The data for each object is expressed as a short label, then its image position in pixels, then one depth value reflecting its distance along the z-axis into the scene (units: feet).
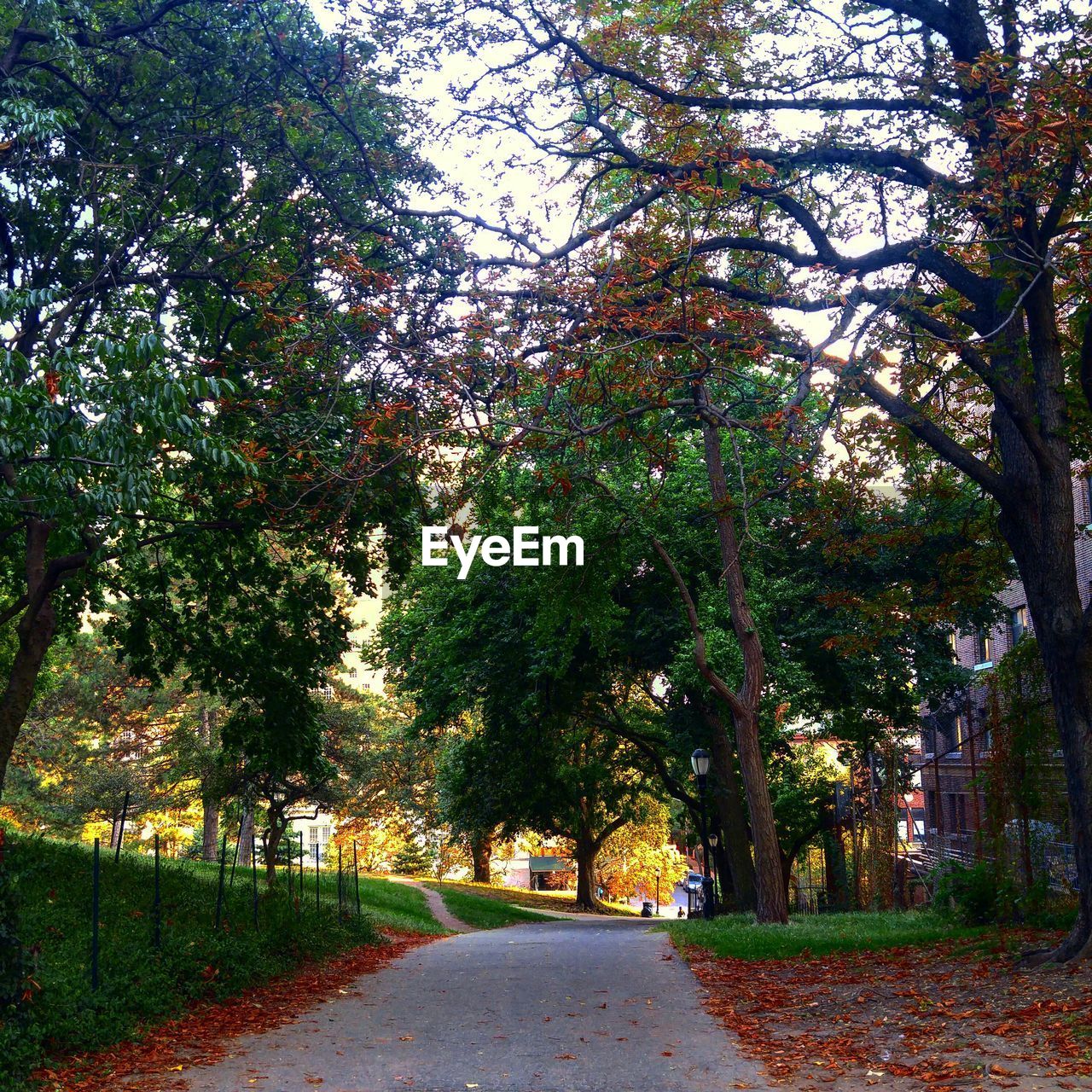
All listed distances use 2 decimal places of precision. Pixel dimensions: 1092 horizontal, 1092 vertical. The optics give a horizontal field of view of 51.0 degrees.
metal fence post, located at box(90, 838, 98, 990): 32.42
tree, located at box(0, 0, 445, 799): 38.93
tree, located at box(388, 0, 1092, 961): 35.19
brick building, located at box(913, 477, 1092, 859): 90.22
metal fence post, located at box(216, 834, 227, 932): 44.37
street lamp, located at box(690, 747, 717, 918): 74.90
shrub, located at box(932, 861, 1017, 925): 48.85
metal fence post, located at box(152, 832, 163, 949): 38.47
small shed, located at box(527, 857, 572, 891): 234.58
